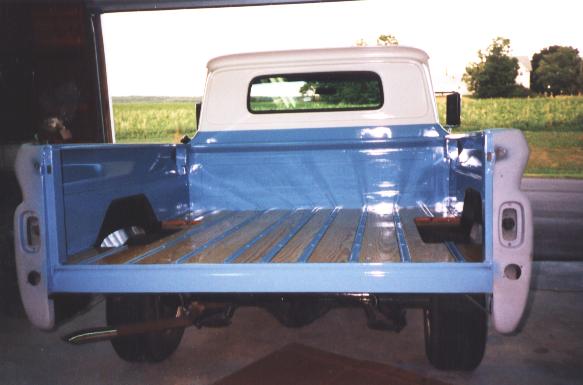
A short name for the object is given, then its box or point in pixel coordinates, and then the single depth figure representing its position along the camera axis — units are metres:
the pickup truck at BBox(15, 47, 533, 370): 1.91
